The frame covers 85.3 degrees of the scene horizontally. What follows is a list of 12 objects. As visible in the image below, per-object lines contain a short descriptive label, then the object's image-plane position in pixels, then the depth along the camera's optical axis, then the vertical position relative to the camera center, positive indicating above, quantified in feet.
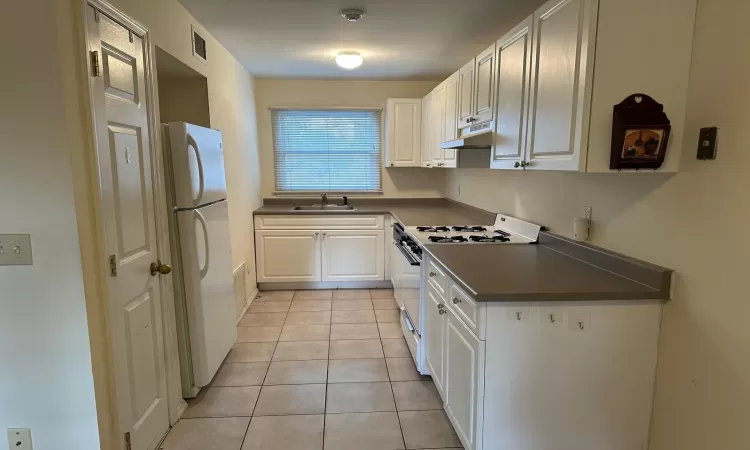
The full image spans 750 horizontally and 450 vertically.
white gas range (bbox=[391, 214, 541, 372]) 8.63 -1.44
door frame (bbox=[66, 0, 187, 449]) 4.76 -0.39
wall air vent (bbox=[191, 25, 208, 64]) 8.78 +2.81
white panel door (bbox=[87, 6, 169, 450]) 5.40 -0.78
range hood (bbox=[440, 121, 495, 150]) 8.53 +0.79
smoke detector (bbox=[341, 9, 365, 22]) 8.24 +3.24
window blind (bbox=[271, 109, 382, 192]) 15.66 +0.90
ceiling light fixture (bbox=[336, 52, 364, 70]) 11.25 +3.15
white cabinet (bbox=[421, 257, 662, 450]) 5.25 -2.61
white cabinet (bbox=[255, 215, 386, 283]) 14.51 -2.72
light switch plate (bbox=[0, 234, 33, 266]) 4.73 -0.91
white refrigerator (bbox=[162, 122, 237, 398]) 7.39 -1.42
